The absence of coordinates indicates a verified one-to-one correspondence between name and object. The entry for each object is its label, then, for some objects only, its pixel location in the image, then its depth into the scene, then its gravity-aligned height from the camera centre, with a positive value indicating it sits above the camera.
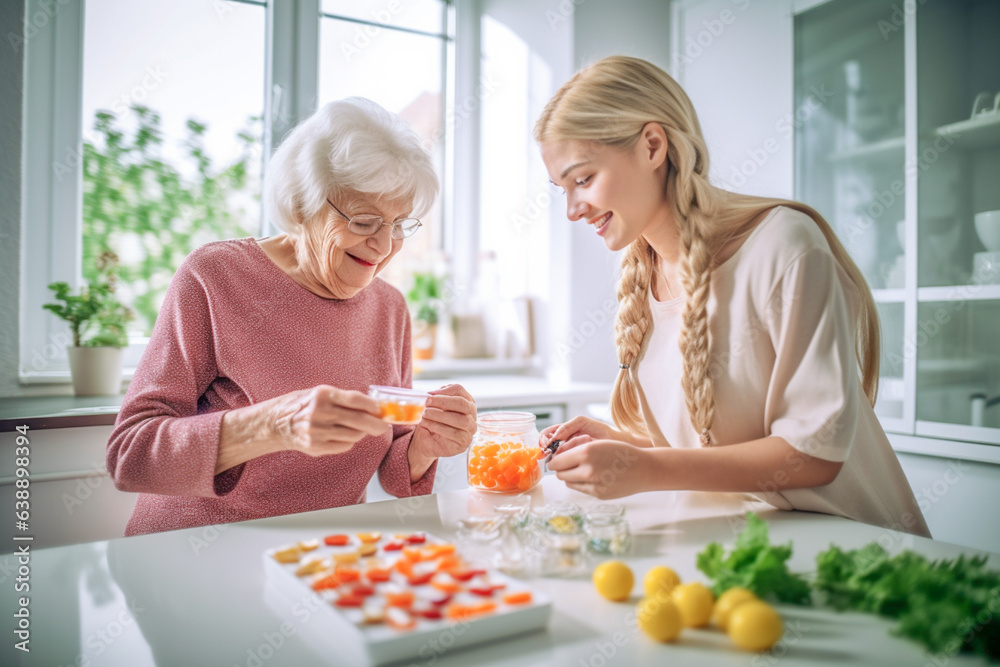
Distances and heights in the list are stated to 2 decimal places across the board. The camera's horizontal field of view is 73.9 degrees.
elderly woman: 1.21 -0.02
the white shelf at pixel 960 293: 1.90 +0.15
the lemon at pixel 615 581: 0.78 -0.28
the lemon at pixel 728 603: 0.70 -0.27
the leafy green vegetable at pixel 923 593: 0.65 -0.27
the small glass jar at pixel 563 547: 0.87 -0.27
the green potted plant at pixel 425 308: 3.28 +0.15
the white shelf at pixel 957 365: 1.91 -0.06
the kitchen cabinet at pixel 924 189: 1.92 +0.48
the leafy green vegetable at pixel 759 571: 0.76 -0.27
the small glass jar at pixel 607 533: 0.94 -0.27
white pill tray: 0.65 -0.30
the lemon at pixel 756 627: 0.65 -0.28
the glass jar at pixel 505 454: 1.30 -0.23
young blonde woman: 1.13 +0.03
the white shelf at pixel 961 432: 1.86 -0.25
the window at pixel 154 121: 2.36 +0.83
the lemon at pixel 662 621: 0.68 -0.29
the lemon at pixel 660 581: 0.75 -0.27
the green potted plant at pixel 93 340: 2.18 -0.02
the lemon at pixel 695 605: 0.70 -0.28
